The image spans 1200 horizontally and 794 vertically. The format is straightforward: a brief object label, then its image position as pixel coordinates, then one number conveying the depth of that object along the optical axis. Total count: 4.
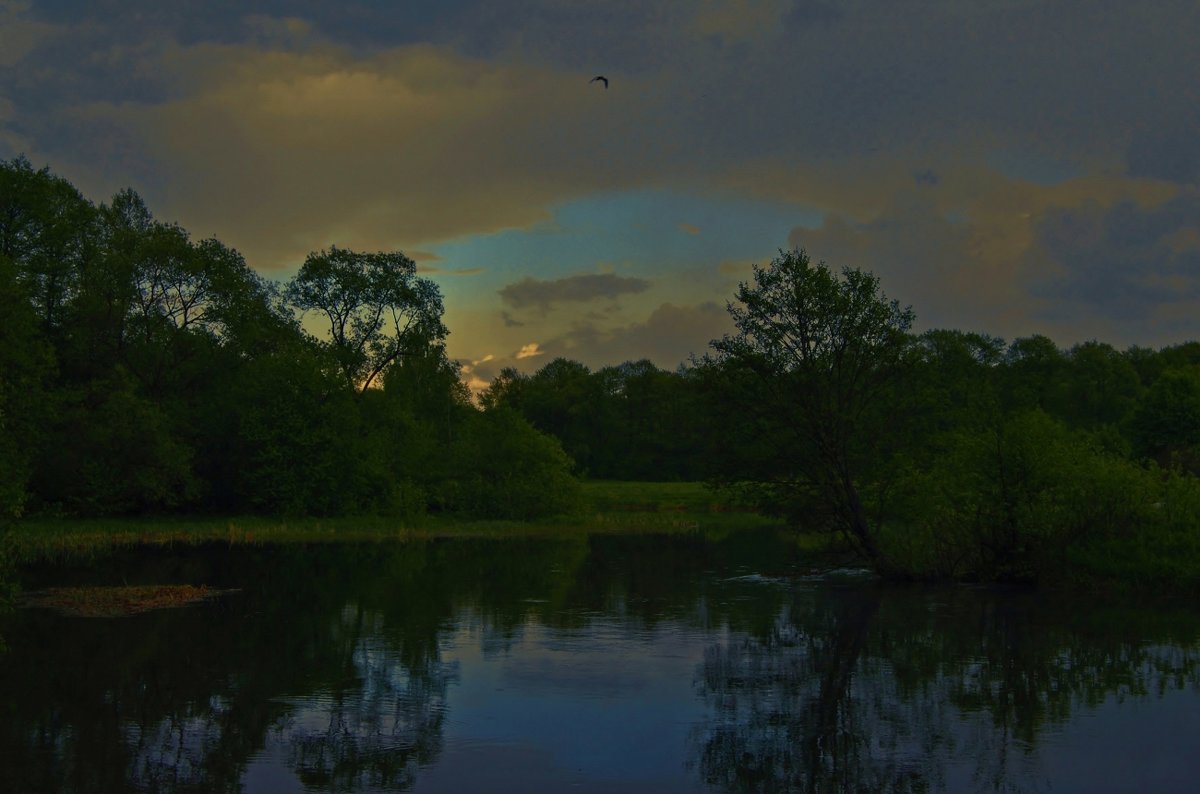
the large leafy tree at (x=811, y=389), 31.91
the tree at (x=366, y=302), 72.19
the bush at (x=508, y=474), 68.38
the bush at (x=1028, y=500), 29.25
